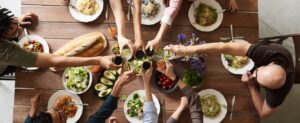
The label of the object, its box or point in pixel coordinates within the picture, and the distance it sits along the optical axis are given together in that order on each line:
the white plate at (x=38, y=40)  2.62
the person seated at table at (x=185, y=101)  2.46
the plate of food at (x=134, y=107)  2.56
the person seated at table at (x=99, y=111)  2.39
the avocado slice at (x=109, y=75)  2.57
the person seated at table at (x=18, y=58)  2.19
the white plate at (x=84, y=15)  2.64
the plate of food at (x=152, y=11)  2.63
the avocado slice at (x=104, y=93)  2.57
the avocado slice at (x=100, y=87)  2.58
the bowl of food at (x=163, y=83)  2.56
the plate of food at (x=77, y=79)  2.58
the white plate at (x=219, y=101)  2.57
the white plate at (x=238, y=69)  2.61
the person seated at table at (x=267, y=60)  2.29
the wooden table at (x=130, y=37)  2.59
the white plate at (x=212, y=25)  2.65
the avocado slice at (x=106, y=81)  2.58
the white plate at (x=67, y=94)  2.57
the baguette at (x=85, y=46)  2.55
